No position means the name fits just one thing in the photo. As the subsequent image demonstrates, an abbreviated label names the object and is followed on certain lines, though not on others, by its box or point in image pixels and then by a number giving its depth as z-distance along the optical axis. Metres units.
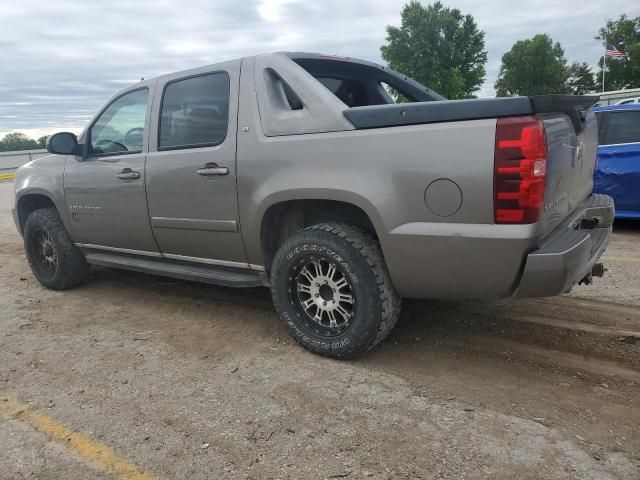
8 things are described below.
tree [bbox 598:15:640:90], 51.72
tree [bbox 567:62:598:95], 66.62
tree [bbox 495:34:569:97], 59.84
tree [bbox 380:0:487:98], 44.78
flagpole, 56.44
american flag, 33.60
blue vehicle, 6.29
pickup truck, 2.55
